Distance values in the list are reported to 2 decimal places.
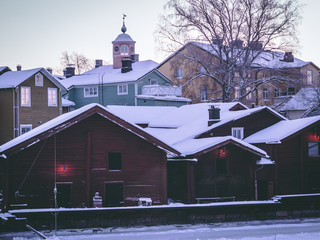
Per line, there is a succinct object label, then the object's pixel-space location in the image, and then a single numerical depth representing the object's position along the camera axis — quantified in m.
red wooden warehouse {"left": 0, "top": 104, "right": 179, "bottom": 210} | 28.23
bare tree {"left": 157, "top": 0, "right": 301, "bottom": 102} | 46.44
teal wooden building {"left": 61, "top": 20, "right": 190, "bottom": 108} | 59.31
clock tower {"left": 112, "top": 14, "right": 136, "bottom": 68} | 75.31
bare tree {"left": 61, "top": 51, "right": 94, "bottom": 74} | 100.69
